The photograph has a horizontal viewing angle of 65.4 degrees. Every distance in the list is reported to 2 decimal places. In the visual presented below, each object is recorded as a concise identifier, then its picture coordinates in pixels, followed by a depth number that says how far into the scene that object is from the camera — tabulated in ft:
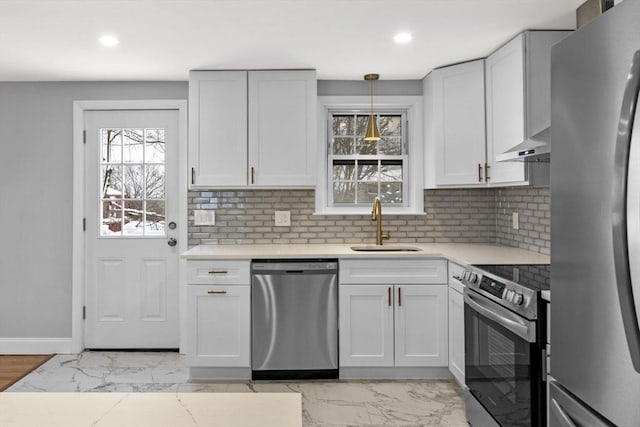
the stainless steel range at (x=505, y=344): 6.74
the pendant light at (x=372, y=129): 12.67
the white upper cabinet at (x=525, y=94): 9.77
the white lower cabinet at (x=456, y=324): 10.43
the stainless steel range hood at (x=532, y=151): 7.43
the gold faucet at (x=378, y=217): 13.01
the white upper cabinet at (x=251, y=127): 12.48
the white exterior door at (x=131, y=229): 13.69
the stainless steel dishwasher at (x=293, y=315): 11.41
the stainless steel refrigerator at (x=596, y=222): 3.02
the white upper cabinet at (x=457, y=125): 11.60
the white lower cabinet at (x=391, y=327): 11.46
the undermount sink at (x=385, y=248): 12.81
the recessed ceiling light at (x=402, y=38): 10.03
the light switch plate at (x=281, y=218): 13.55
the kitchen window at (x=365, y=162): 13.87
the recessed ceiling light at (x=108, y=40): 10.05
